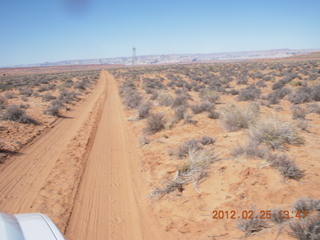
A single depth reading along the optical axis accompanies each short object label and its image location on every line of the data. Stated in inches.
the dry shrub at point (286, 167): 188.9
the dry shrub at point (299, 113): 375.2
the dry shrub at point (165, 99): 599.2
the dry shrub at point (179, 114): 436.5
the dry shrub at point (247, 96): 600.7
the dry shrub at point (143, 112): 505.7
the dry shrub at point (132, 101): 631.2
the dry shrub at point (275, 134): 256.7
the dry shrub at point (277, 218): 144.7
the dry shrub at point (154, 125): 402.3
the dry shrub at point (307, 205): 141.2
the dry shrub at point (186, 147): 277.4
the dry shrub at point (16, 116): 468.8
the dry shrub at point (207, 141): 295.4
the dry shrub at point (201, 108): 465.6
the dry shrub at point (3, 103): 596.7
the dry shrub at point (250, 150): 224.8
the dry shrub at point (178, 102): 536.5
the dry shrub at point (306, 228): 116.6
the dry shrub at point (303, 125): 309.9
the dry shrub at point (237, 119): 337.1
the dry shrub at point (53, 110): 573.0
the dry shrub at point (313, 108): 410.8
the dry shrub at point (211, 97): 579.8
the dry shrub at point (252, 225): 146.0
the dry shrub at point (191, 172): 214.5
